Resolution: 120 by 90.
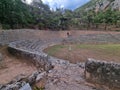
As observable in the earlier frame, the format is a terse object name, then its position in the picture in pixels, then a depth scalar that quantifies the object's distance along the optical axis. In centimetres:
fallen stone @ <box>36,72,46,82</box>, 256
